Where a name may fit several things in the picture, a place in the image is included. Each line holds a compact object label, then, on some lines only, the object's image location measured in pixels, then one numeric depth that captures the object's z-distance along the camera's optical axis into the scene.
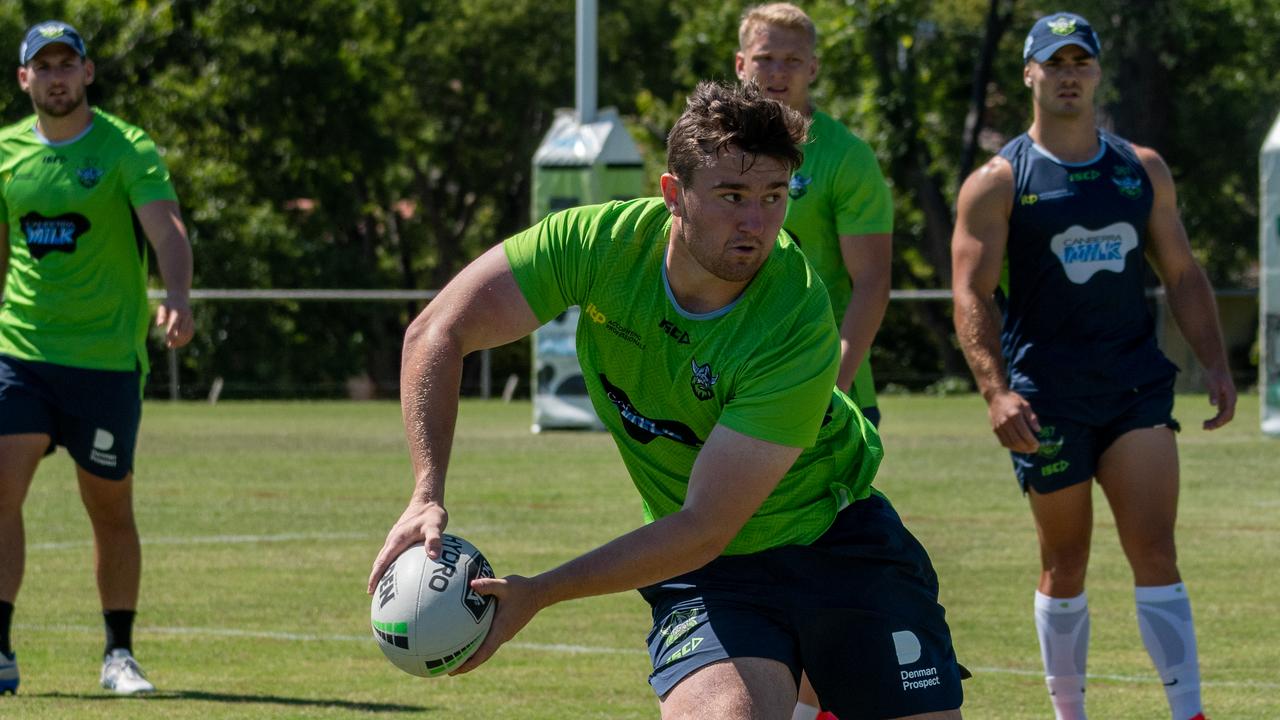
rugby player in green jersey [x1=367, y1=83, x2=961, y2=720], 8.23
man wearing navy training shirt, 12.77
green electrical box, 42.34
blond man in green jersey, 12.98
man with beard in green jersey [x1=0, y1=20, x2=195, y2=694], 14.95
